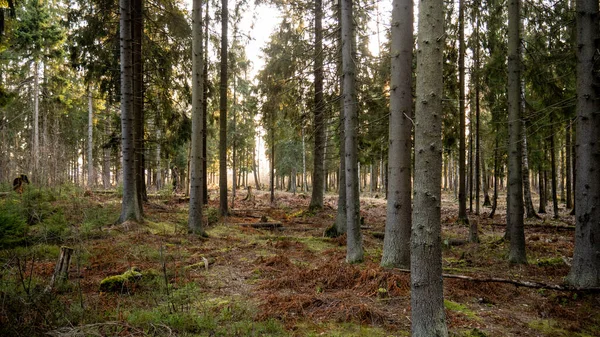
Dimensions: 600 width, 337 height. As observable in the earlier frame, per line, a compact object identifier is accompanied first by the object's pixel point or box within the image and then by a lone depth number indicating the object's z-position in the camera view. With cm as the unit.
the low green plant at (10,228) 611
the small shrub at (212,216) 1273
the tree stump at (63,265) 502
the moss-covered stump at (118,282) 529
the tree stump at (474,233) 995
